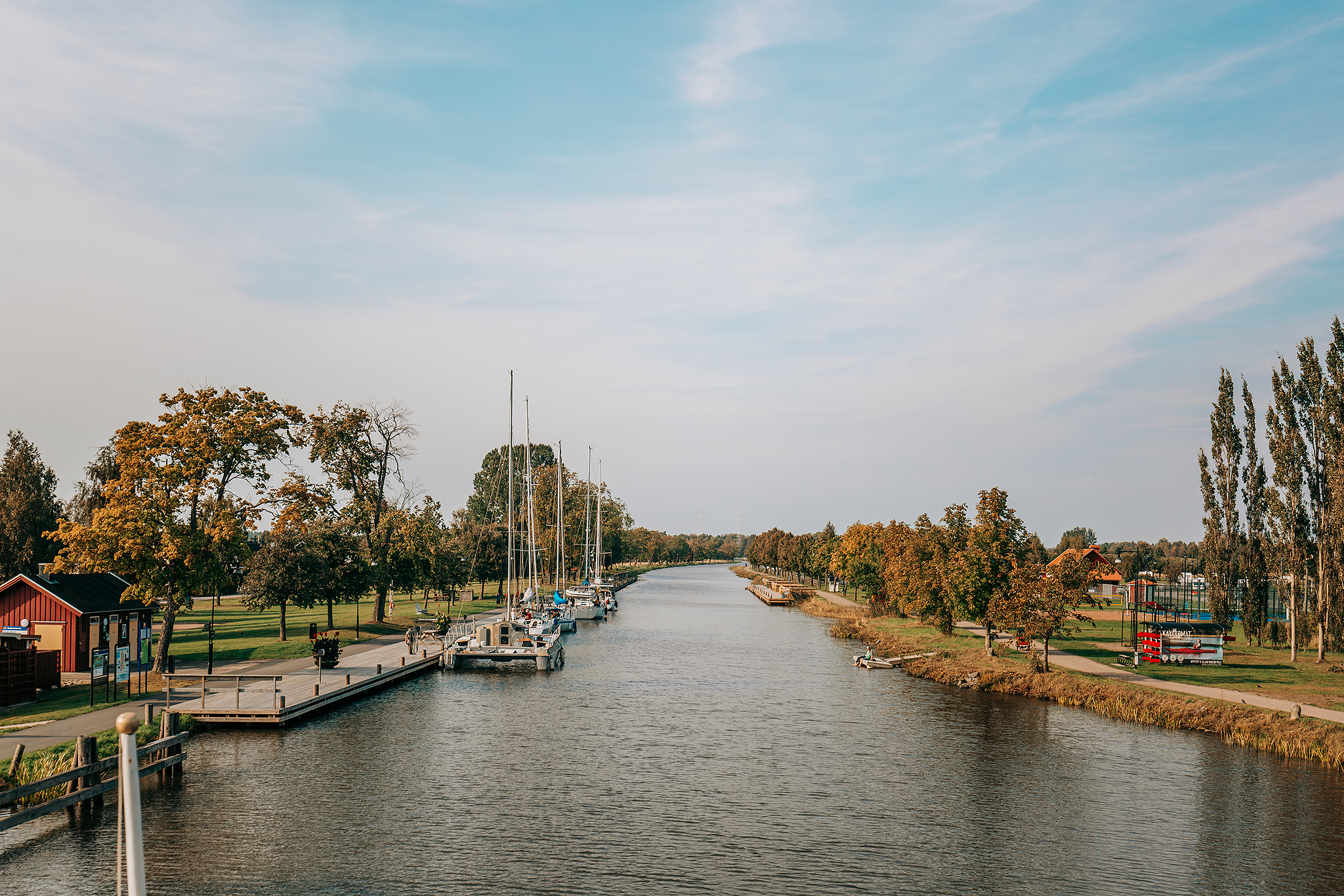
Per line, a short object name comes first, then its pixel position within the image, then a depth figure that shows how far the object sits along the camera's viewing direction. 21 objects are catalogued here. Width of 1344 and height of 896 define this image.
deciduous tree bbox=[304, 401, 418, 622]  65.00
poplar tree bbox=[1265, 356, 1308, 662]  58.19
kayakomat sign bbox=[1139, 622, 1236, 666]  49.00
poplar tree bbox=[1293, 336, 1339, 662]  56.53
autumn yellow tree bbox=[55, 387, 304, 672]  39.12
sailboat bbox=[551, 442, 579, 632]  84.44
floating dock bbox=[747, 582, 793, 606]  119.31
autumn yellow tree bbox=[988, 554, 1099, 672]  46.38
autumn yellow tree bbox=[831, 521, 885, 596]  91.75
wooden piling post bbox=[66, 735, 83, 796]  24.19
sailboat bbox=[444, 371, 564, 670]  54.47
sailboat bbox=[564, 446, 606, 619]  94.62
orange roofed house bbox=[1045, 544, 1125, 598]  105.88
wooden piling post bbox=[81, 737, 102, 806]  24.30
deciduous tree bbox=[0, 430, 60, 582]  76.25
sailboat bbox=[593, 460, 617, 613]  105.96
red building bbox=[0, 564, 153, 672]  40.78
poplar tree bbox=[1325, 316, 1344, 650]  53.41
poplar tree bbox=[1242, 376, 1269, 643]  60.31
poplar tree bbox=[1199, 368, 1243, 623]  62.47
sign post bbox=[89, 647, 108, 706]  33.81
